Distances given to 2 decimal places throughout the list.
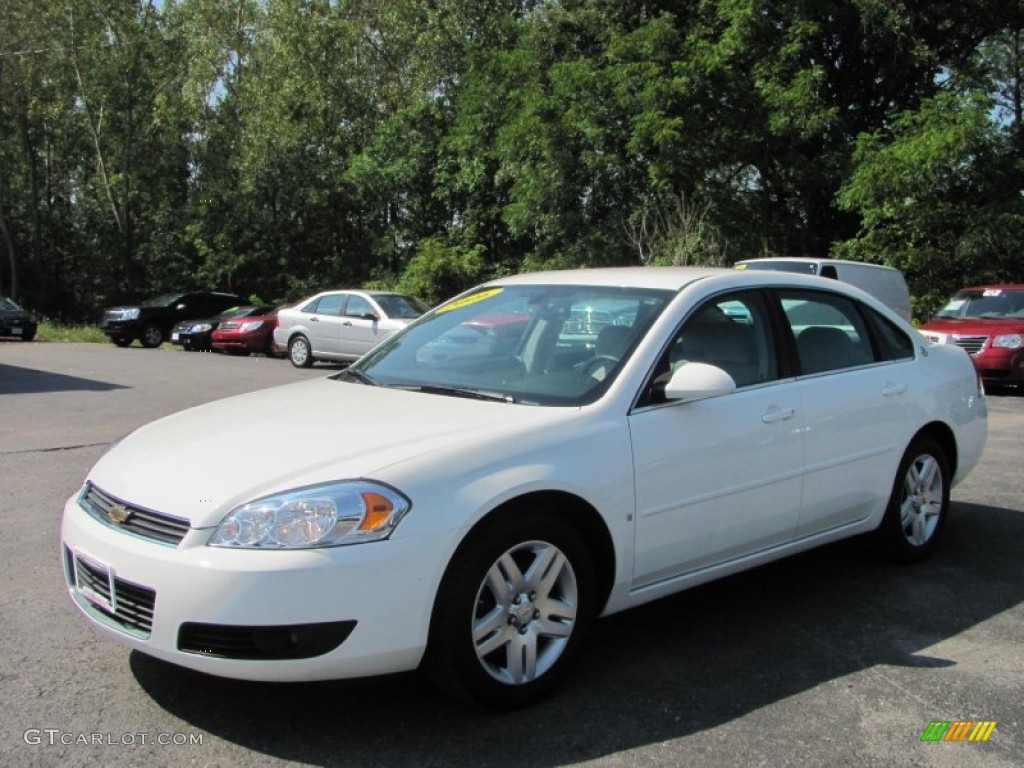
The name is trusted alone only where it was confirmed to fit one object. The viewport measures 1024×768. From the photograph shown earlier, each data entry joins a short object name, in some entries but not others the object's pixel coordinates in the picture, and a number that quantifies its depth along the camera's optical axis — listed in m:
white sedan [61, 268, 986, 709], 2.90
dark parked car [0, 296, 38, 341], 27.42
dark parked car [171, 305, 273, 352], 24.86
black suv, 26.39
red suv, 13.54
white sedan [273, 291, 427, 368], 18.12
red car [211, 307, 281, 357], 23.17
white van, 14.50
